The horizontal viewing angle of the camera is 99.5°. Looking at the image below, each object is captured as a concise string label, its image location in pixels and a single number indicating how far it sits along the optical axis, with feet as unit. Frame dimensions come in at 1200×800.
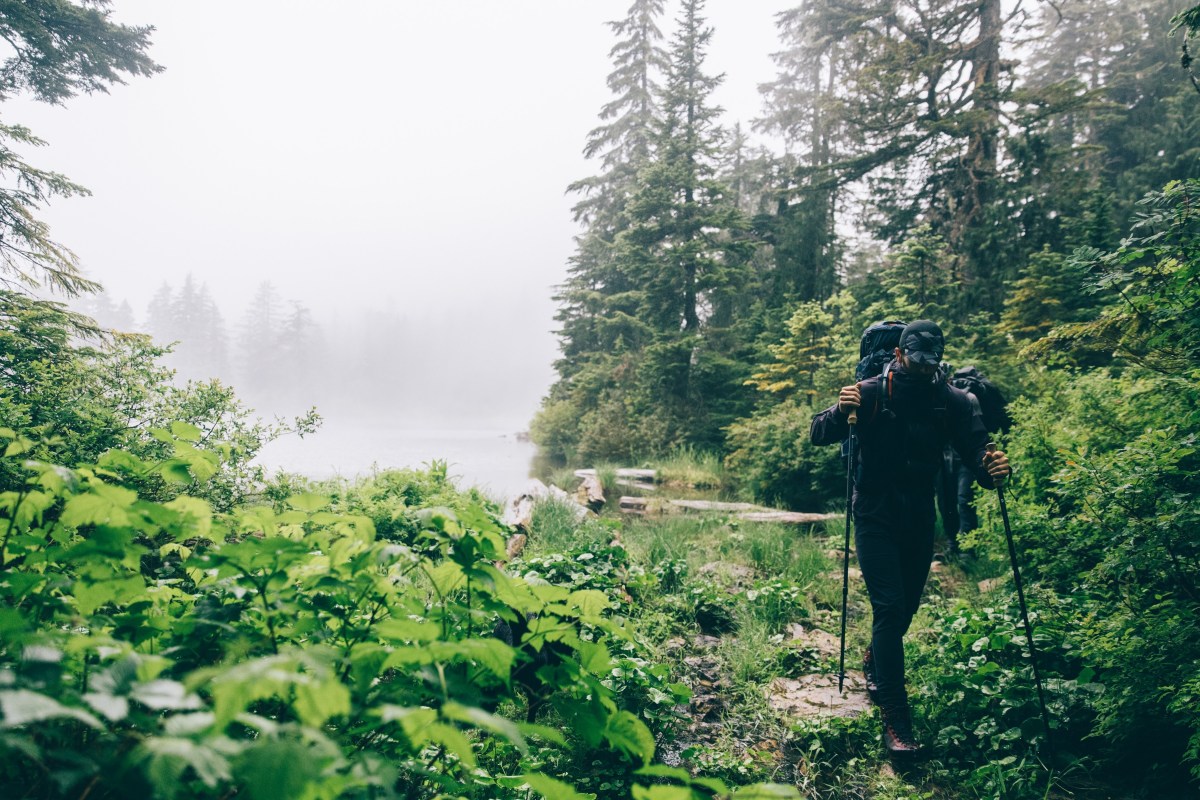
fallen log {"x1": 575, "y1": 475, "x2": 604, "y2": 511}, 29.58
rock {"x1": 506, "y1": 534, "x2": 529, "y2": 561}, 19.07
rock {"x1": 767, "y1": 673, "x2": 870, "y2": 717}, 9.95
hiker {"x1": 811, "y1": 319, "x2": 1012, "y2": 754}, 9.56
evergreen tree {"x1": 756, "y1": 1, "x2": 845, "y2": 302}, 50.57
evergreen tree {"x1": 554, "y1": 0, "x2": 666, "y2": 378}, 68.59
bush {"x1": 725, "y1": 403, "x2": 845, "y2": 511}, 26.53
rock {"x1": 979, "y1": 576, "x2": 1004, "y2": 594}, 13.79
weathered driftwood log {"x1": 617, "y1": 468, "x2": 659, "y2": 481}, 37.11
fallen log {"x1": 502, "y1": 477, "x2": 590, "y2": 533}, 22.56
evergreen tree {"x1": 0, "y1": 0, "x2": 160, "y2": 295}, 24.11
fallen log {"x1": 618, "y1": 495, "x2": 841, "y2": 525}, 23.82
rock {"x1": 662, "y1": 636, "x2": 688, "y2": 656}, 12.12
